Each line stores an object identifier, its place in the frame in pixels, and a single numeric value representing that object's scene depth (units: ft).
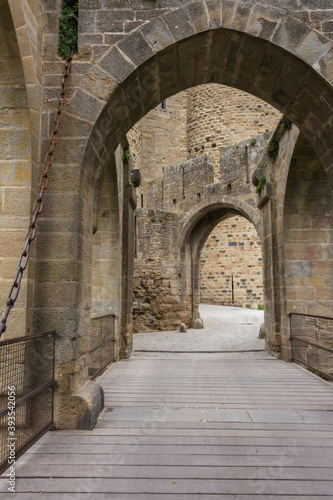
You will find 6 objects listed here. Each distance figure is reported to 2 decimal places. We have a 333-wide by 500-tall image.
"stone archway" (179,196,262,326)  39.42
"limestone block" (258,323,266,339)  28.77
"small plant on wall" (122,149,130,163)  20.84
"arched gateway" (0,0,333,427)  9.67
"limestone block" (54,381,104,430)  9.29
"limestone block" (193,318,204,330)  38.19
